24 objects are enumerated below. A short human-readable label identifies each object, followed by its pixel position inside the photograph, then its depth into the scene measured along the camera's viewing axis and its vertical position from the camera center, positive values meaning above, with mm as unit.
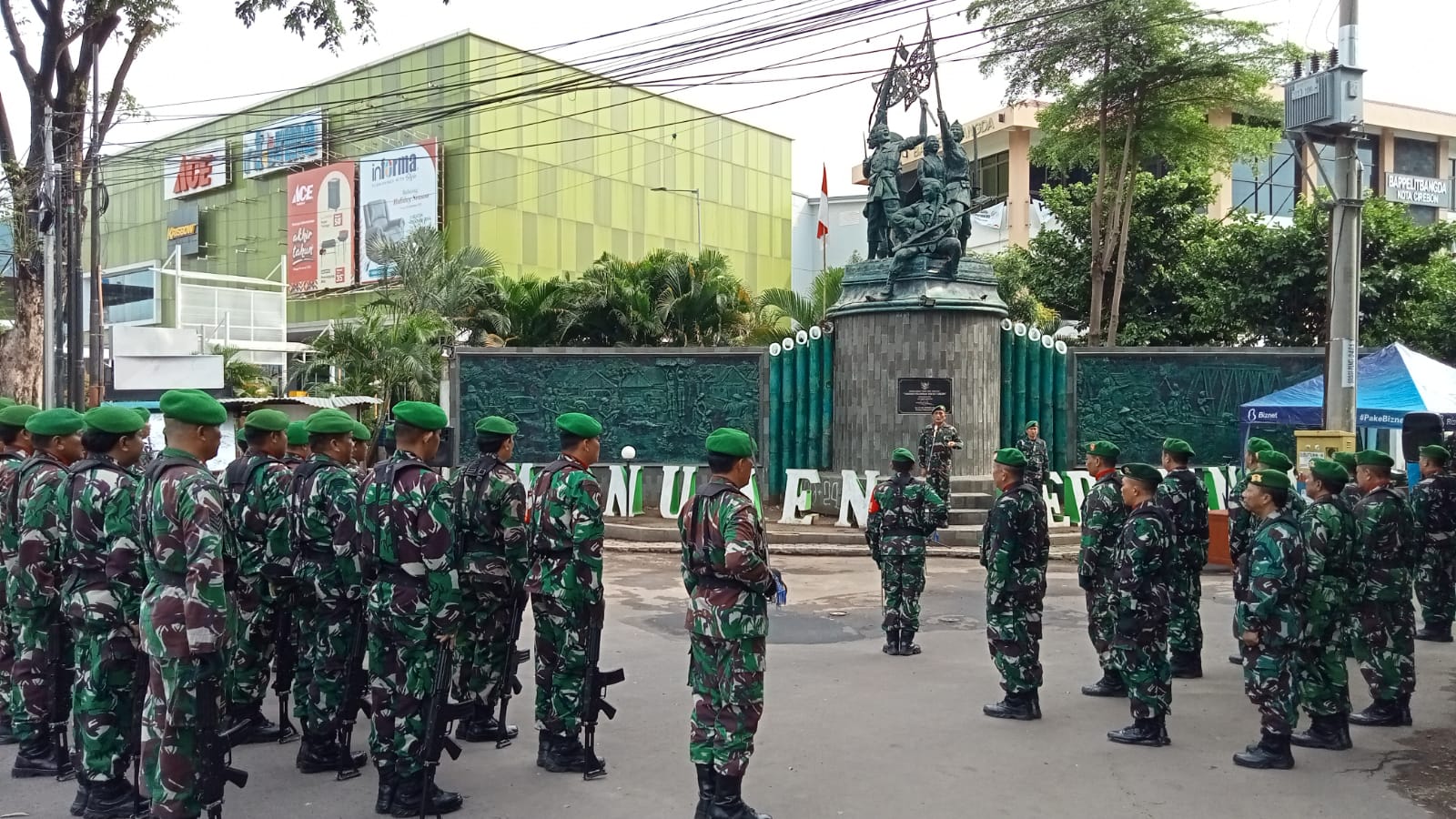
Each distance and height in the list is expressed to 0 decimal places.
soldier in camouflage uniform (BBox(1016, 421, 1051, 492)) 13836 -696
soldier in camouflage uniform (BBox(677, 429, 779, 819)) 4637 -992
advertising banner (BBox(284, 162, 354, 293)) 39344 +6176
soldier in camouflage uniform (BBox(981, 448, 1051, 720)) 6477 -1179
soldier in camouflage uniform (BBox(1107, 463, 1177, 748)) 5965 -1270
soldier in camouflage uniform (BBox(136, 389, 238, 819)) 4164 -832
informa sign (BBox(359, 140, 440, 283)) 36312 +6995
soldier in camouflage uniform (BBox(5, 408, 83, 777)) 5207 -1034
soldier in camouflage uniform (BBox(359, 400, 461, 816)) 4734 -953
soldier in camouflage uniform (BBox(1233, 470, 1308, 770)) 5465 -1160
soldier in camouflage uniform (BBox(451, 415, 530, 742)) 5328 -833
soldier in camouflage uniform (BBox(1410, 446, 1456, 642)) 8266 -809
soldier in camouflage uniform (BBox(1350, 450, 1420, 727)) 6359 -1257
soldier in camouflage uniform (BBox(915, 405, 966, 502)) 13430 -665
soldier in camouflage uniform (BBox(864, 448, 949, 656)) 8133 -1098
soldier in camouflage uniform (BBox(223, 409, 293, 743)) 5594 -881
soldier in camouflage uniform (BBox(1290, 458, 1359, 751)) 5793 -1202
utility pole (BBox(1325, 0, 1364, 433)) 10422 +1019
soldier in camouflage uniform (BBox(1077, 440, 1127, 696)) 6668 -911
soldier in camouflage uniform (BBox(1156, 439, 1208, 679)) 7184 -1001
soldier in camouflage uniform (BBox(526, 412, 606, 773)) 5348 -932
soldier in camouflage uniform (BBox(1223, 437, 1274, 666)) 8062 -942
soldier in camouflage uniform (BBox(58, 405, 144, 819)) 4699 -1038
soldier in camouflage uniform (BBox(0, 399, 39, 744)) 5498 -563
